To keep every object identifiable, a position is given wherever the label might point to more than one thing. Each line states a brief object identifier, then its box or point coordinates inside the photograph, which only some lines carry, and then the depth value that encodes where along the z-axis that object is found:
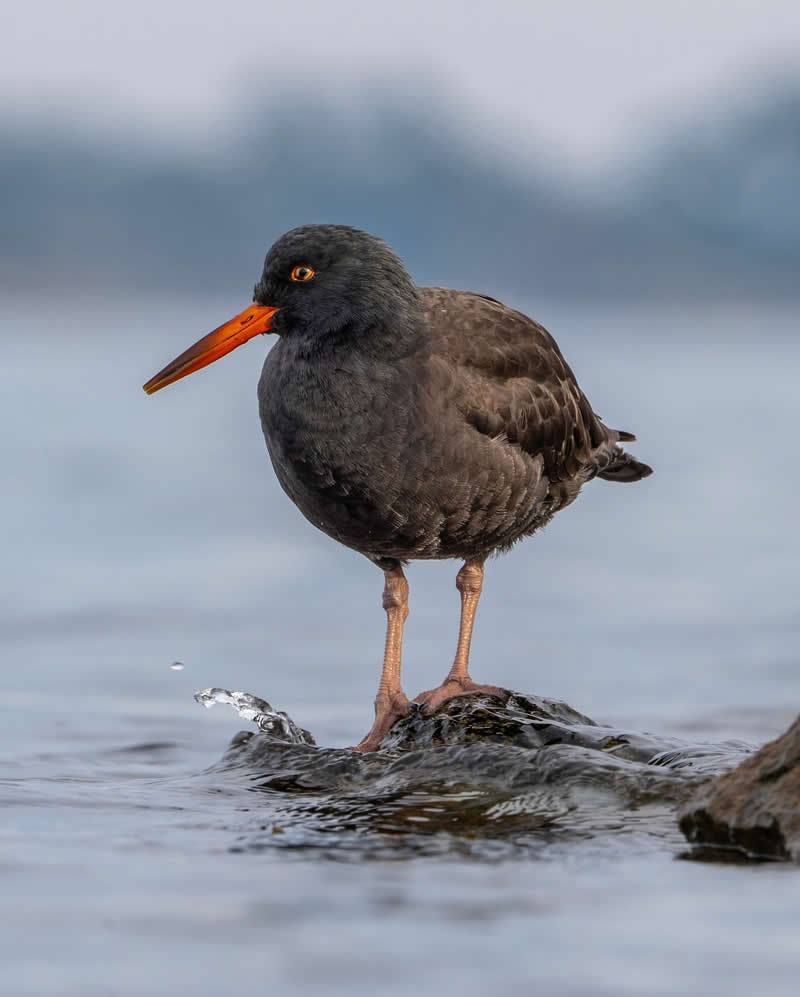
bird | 14.10
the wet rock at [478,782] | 11.30
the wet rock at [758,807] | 10.02
